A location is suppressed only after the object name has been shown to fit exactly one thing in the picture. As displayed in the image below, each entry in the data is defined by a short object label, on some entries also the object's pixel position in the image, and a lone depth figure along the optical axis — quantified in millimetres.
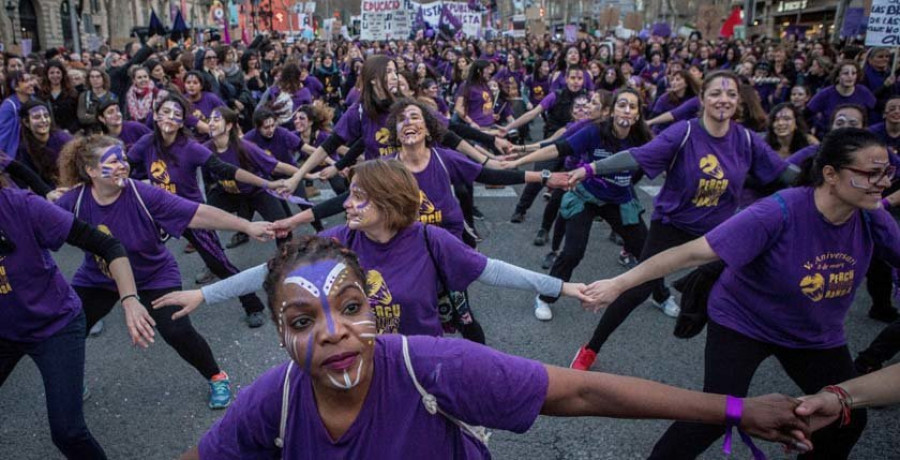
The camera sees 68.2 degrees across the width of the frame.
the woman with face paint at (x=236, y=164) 6438
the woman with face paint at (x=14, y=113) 6574
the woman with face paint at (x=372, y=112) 6094
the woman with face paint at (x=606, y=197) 5395
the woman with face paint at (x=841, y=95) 8406
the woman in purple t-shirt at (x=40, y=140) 6398
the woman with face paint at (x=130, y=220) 3865
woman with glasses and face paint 2703
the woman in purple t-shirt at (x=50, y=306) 2961
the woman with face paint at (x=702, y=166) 4234
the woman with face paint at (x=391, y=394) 1667
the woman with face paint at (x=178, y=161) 5509
